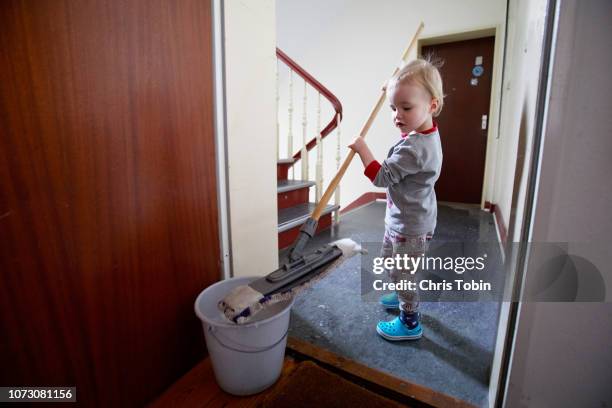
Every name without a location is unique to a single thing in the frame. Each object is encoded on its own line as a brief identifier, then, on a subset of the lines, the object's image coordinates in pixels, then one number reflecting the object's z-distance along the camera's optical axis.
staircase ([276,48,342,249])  1.89
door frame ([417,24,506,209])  2.81
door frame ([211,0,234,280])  0.85
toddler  0.96
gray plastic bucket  0.73
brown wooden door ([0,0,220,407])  0.51
